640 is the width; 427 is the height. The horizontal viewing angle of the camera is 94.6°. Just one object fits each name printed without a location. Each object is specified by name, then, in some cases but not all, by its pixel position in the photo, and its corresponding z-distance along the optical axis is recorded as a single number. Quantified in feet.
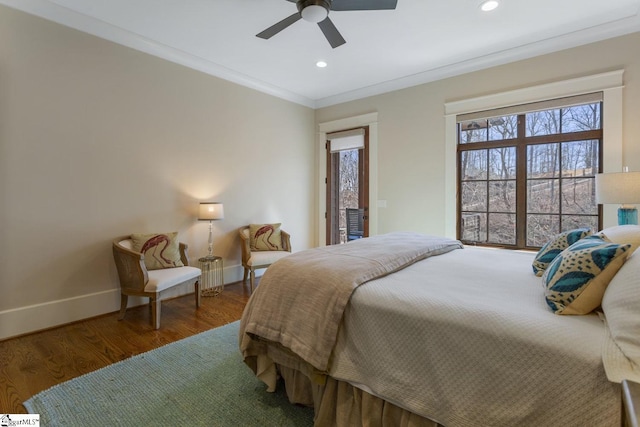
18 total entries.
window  10.26
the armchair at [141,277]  8.85
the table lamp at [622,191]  7.52
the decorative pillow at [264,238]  13.48
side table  11.87
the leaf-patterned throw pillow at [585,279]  3.69
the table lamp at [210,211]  11.66
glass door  15.98
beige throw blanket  4.58
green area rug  5.17
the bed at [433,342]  3.04
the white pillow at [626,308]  2.82
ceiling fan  7.20
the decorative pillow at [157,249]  10.02
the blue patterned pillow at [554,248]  5.74
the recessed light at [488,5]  8.34
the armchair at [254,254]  12.12
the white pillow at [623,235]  5.02
